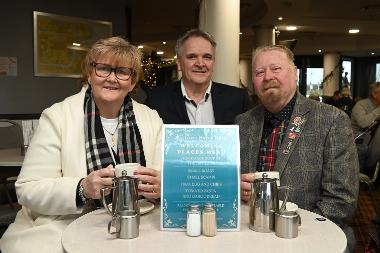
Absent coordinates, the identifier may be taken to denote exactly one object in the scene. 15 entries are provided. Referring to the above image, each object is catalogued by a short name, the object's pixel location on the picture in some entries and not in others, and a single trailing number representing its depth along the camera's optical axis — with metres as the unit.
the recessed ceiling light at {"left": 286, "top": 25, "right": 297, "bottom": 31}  9.70
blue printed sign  1.35
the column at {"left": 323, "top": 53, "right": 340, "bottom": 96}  15.67
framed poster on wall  5.51
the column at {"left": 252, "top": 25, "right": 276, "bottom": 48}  9.52
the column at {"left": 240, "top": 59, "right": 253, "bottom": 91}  17.33
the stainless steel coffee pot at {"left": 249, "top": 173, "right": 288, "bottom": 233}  1.37
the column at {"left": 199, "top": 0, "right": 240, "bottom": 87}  3.95
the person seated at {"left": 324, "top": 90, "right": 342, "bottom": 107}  10.35
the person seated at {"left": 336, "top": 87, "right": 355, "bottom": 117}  9.54
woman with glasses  1.56
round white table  1.22
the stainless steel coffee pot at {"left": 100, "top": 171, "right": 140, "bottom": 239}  1.31
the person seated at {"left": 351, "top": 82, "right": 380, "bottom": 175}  5.63
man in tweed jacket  1.84
